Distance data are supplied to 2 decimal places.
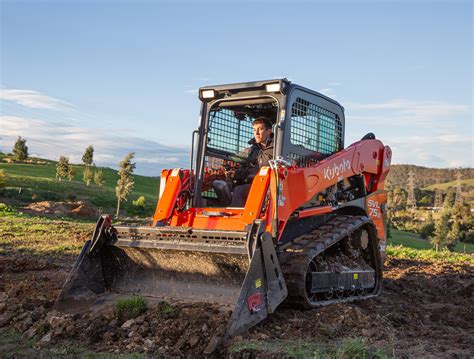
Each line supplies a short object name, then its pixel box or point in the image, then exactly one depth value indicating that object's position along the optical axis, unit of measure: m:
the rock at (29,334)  6.41
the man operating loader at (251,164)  8.39
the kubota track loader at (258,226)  6.92
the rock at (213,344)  5.53
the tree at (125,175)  40.09
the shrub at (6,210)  26.48
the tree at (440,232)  64.89
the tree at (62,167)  58.03
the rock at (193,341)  5.75
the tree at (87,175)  59.91
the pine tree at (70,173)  58.39
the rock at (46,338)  6.22
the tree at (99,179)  57.72
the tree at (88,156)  71.12
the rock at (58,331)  6.32
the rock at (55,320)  6.60
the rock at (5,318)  6.89
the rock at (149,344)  5.78
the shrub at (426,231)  77.14
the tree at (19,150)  74.44
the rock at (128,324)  6.38
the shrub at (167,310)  6.49
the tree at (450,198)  115.88
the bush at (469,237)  77.69
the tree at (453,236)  61.88
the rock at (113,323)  6.48
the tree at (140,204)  45.25
